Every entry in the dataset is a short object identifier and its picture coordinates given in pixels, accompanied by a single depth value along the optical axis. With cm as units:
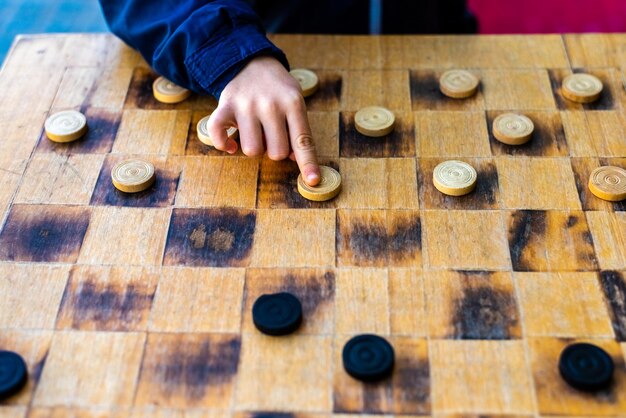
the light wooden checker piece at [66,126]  74
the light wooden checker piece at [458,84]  78
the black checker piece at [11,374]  58
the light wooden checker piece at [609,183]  69
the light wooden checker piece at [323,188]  69
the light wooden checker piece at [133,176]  70
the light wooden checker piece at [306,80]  78
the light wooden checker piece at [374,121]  74
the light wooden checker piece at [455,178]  69
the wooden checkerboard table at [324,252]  59
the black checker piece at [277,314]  61
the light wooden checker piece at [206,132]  74
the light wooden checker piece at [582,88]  77
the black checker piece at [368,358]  58
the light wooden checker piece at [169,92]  78
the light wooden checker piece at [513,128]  73
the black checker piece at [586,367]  58
